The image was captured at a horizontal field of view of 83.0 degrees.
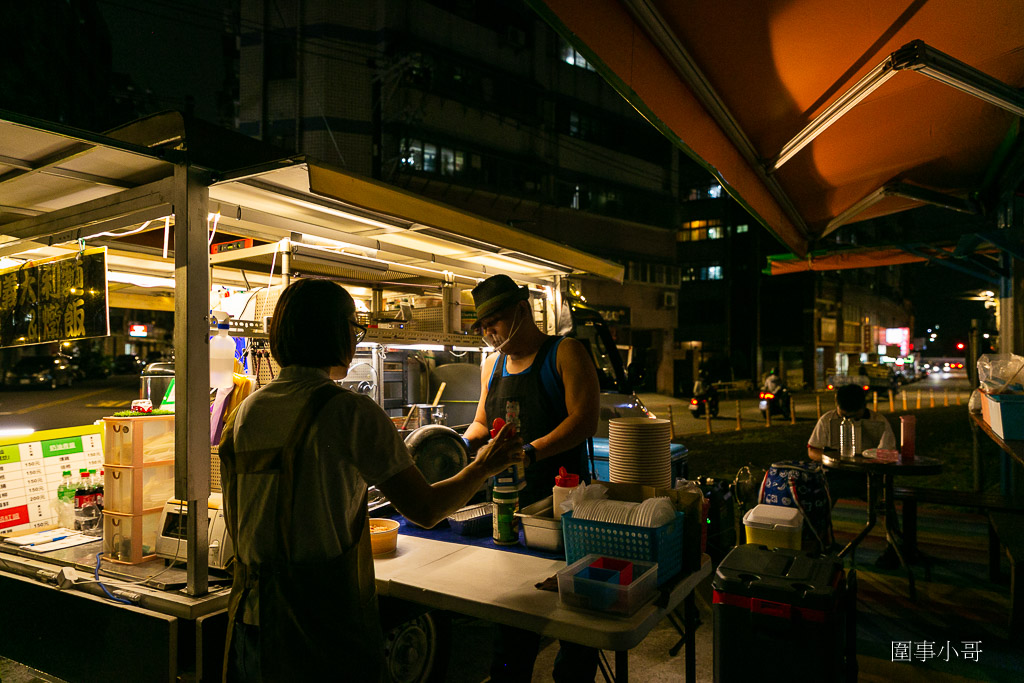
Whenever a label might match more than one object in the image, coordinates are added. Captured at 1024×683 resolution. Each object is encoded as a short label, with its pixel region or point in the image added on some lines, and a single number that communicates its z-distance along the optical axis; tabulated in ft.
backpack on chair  15.28
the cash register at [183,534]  9.96
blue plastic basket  7.35
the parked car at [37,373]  90.27
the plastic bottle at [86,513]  12.93
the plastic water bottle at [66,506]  13.78
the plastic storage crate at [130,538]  10.92
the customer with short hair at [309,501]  5.70
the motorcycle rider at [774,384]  63.10
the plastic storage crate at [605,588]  6.64
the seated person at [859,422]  19.10
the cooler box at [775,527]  10.98
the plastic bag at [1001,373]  14.97
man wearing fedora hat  10.05
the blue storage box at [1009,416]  14.11
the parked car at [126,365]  135.85
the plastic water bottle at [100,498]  13.19
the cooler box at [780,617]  8.30
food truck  9.13
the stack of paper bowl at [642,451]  10.14
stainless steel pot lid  11.80
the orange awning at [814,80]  8.07
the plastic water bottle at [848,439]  19.08
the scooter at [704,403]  64.64
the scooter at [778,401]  62.75
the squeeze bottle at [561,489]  9.09
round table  17.22
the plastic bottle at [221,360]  11.87
